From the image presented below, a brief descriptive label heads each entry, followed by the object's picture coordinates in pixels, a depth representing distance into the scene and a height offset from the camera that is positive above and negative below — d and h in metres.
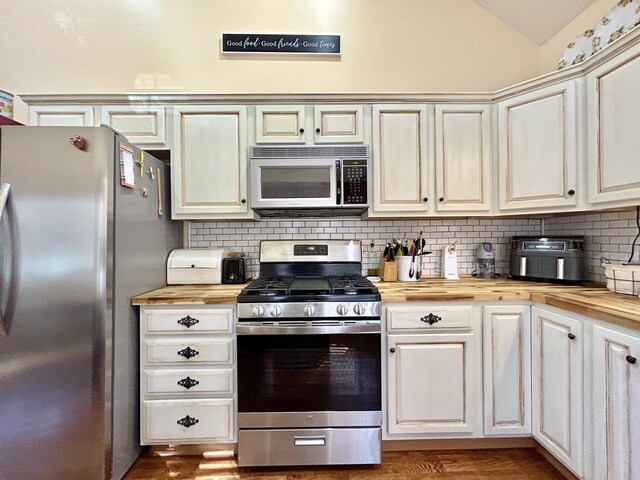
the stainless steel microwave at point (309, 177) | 1.99 +0.40
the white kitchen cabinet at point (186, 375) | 1.69 -0.74
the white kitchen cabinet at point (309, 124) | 2.07 +0.77
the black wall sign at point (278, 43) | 2.37 +1.50
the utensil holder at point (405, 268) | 2.19 -0.20
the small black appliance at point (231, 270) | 2.10 -0.21
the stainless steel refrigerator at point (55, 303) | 1.42 -0.29
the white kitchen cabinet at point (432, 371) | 1.72 -0.73
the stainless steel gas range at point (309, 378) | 1.66 -0.75
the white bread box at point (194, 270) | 2.08 -0.20
